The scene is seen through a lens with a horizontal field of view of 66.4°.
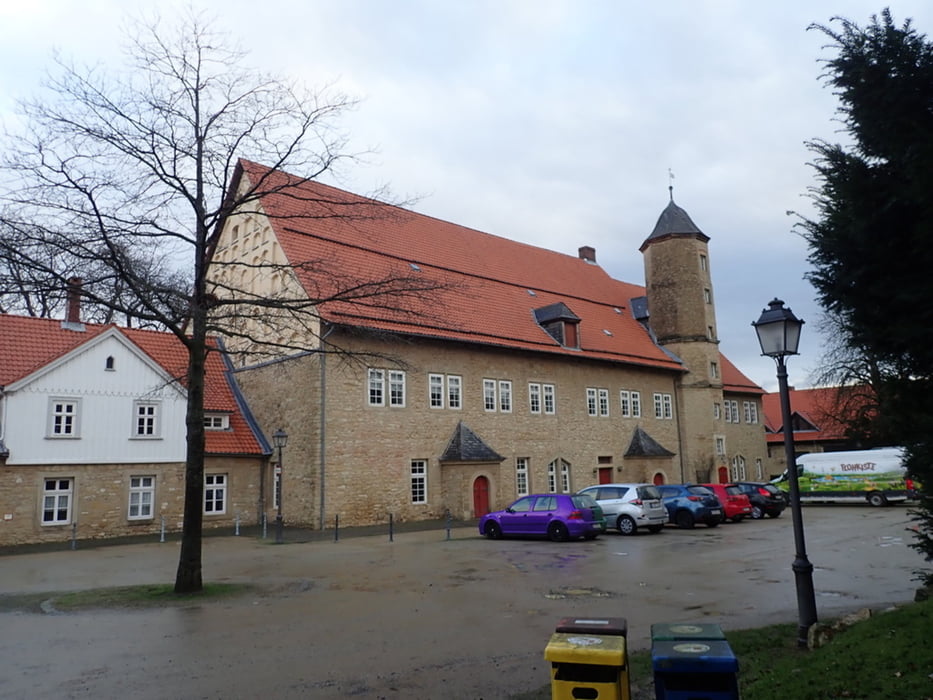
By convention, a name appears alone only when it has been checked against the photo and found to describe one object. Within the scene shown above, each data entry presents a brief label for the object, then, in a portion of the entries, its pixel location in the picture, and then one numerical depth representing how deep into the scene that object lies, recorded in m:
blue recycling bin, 3.77
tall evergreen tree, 6.15
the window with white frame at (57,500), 21.59
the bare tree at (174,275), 10.59
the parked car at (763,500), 26.56
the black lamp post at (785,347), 7.74
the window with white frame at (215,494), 25.14
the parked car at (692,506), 22.67
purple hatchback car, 18.91
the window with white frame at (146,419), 24.00
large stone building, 24.53
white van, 31.00
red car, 24.52
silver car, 20.69
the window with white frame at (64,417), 22.11
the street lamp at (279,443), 20.56
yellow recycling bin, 3.79
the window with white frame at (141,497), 23.30
